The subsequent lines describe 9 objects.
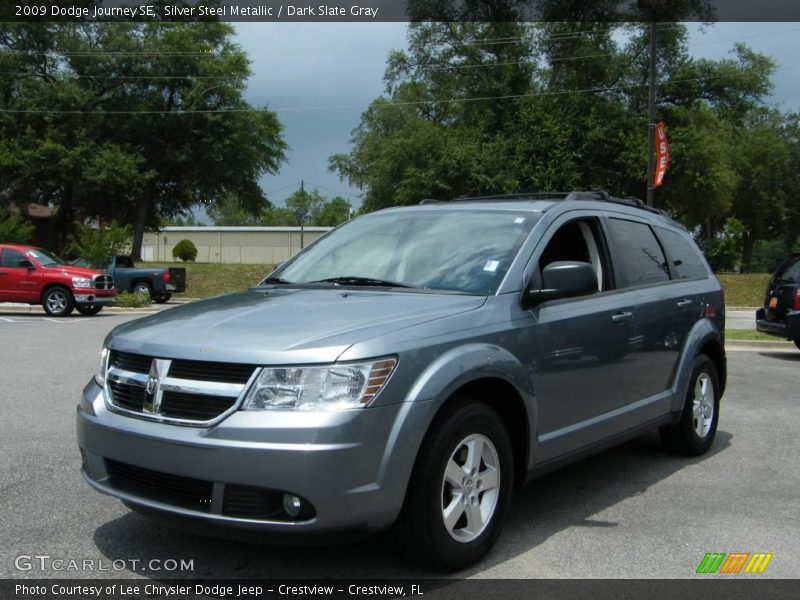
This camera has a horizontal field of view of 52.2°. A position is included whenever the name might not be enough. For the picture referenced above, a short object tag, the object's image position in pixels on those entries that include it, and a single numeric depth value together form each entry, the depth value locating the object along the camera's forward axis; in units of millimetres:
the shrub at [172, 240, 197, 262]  58031
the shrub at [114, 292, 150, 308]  24000
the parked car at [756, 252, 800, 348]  12211
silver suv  3336
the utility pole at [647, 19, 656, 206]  22844
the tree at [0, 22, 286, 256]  39812
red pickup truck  20250
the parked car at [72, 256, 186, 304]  25547
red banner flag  25547
